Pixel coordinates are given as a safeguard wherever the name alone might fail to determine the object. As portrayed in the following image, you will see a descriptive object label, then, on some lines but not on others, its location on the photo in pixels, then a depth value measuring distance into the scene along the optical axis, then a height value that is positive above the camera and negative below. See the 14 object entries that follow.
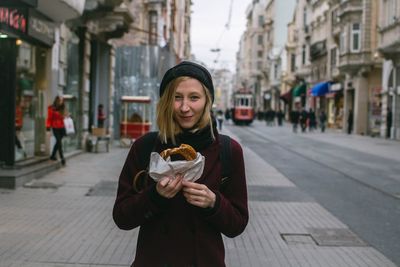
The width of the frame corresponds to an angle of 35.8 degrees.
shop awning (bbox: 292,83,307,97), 65.12 +1.87
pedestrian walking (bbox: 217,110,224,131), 41.72 -0.78
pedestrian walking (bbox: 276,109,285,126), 58.76 -0.94
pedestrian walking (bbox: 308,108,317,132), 46.04 -0.98
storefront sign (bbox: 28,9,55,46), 12.66 +1.59
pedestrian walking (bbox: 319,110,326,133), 44.88 -0.94
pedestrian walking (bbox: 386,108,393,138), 35.41 -0.65
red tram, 58.09 -0.14
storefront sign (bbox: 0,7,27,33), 11.45 +1.57
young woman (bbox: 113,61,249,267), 2.53 -0.38
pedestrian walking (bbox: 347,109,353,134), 41.69 -0.83
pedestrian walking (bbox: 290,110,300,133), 43.28 -0.81
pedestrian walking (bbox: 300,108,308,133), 43.78 -0.88
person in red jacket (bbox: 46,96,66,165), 14.31 -0.42
